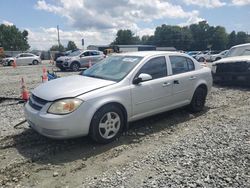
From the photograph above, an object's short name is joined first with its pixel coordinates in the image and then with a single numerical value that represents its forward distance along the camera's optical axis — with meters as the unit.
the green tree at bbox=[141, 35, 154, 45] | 76.14
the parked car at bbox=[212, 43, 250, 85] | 6.85
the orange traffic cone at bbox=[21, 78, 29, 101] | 5.49
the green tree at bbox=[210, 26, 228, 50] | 66.62
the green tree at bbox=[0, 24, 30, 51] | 65.07
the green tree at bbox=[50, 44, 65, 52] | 52.86
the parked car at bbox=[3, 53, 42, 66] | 21.72
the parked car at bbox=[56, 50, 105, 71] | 13.72
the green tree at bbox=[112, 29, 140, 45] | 77.80
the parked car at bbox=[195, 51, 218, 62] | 26.88
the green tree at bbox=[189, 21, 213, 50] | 67.66
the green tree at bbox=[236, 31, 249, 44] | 64.71
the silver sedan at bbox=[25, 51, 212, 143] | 3.06
